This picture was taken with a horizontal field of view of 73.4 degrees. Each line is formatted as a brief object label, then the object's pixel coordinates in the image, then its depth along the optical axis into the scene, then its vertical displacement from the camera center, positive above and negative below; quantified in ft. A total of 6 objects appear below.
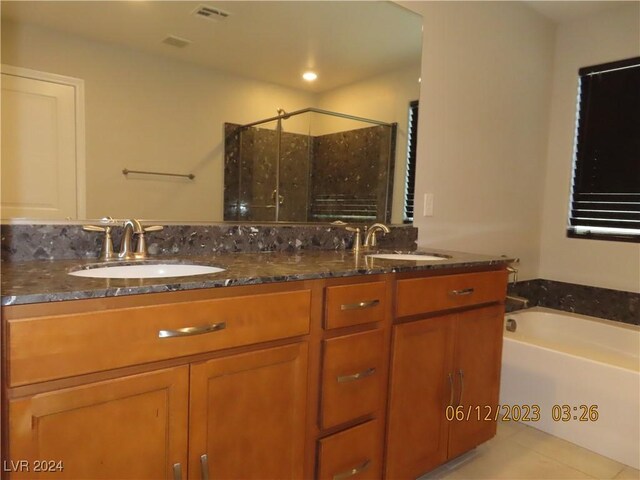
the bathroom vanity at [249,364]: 2.82 -1.35
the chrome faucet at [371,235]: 6.43 -0.38
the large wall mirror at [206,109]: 4.31 +1.19
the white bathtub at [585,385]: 6.30 -2.70
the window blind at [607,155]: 8.78 +1.33
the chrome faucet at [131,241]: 4.49 -0.40
